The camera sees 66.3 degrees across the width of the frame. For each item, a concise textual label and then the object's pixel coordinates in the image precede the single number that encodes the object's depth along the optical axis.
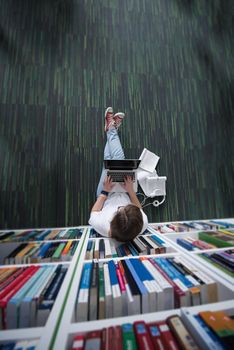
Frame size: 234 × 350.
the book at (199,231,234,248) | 1.20
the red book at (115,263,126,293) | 0.82
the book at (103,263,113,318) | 0.77
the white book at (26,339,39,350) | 0.57
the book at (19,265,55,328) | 0.72
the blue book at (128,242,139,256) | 1.12
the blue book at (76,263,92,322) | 0.73
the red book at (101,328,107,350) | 0.58
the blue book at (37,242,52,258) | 1.11
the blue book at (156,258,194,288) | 0.85
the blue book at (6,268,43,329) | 0.72
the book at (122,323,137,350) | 0.58
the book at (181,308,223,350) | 0.55
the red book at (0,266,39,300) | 0.79
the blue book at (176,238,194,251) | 1.22
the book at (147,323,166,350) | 0.57
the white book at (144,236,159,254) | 1.16
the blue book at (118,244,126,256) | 1.12
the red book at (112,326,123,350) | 0.58
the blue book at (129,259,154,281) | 0.87
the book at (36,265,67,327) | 0.72
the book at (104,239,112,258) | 1.09
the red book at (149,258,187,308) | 0.79
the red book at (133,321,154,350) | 0.57
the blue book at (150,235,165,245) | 1.24
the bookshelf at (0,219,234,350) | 0.61
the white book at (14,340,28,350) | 0.57
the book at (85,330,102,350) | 0.58
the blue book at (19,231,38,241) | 1.35
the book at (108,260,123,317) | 0.77
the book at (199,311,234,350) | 0.56
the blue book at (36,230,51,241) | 1.37
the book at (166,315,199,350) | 0.56
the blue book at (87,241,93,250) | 1.18
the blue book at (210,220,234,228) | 1.54
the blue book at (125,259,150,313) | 0.77
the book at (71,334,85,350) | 0.57
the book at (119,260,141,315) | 0.77
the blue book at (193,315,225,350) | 0.55
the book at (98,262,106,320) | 0.76
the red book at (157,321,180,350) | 0.57
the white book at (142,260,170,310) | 0.79
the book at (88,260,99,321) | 0.75
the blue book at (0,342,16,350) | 0.58
